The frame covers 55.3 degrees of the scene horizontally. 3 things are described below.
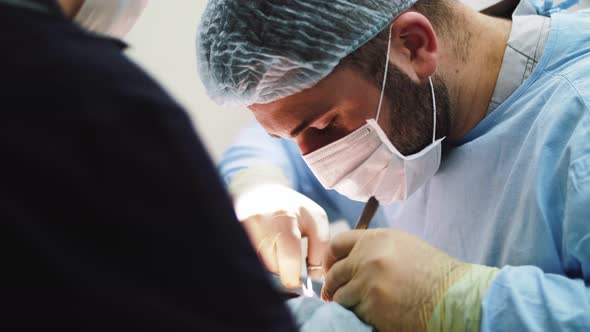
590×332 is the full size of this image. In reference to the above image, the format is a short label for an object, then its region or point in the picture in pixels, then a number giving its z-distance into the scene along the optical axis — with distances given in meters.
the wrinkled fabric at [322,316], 0.90
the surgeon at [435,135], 0.98
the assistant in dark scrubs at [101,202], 0.34
